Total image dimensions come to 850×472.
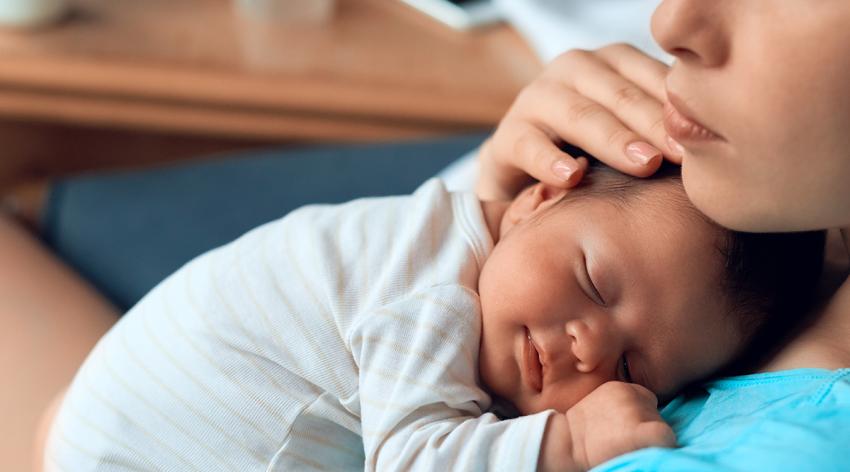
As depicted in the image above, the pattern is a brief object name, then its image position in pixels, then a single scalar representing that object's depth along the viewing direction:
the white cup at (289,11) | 1.34
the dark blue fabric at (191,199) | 1.07
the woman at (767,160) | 0.68
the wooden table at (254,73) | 1.25
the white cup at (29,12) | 1.26
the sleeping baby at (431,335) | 0.79
